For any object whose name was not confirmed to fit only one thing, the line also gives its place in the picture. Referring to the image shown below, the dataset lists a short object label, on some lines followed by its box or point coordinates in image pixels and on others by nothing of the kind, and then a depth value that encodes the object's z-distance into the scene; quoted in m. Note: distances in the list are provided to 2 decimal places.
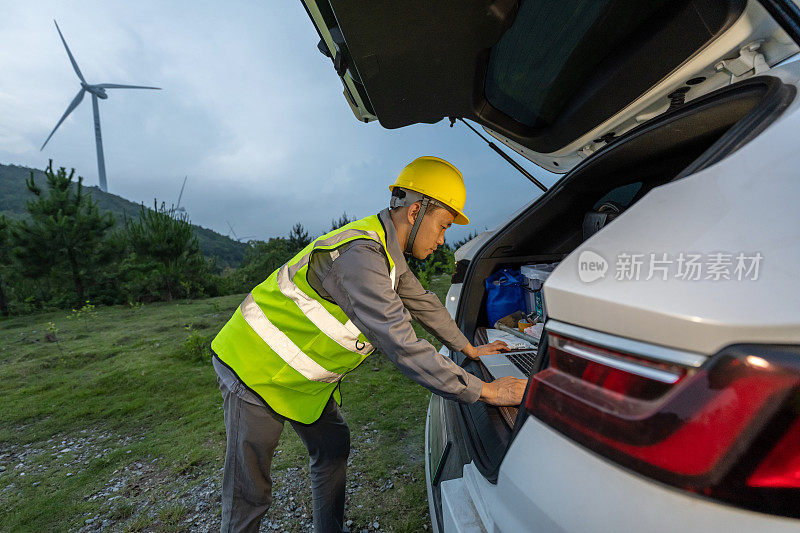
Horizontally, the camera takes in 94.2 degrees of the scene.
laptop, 1.65
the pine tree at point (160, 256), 15.52
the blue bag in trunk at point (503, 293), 2.45
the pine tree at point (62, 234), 14.17
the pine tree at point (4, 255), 13.84
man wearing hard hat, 1.32
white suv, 0.45
